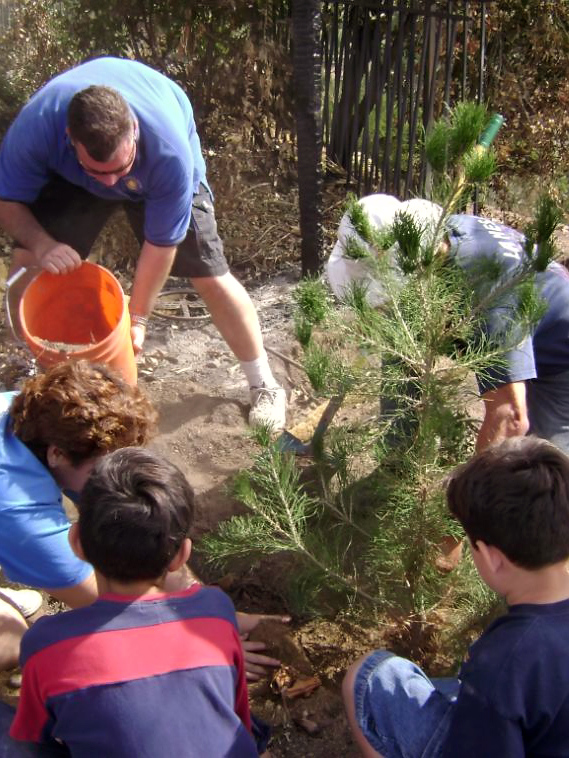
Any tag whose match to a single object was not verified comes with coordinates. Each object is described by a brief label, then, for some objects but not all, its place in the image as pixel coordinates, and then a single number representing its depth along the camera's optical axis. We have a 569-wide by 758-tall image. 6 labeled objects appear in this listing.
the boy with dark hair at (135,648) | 1.44
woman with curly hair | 1.87
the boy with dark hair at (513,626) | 1.36
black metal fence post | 3.78
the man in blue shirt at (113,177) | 2.49
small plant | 1.71
